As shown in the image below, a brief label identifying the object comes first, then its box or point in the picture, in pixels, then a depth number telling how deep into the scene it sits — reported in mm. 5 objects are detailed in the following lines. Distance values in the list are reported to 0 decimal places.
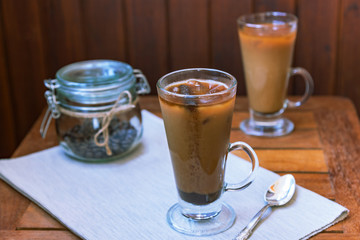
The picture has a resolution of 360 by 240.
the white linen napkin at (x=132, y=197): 913
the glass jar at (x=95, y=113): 1160
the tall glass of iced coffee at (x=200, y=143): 850
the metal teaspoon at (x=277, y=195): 911
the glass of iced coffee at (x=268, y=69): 1250
